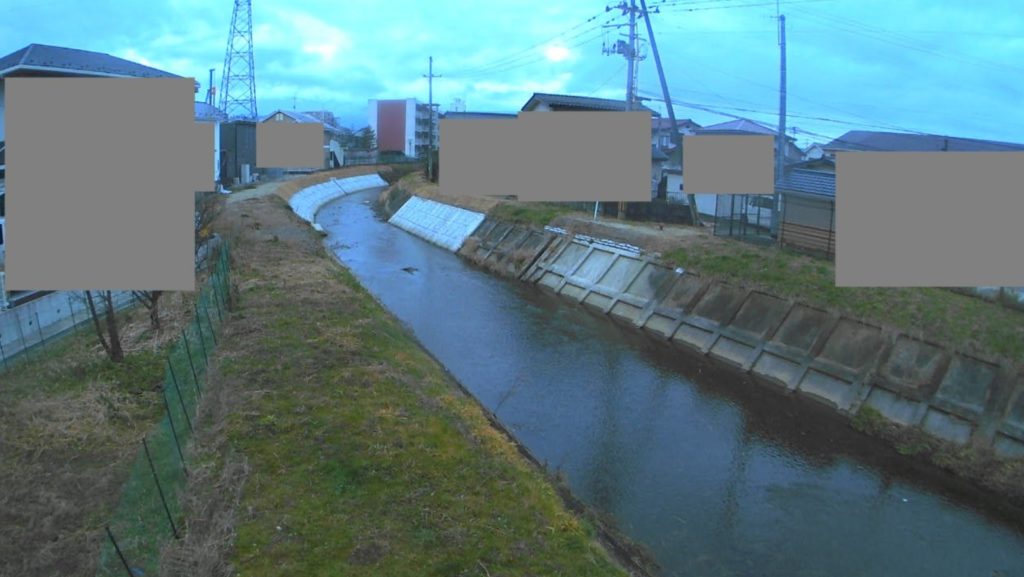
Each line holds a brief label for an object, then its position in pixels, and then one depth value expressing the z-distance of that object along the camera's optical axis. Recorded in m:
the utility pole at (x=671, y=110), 18.20
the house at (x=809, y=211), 13.78
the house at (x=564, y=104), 25.22
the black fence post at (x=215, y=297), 10.05
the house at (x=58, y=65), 12.10
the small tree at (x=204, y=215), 12.80
